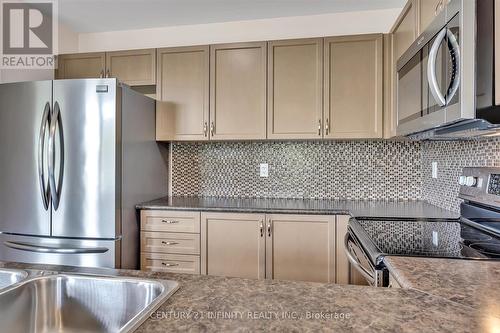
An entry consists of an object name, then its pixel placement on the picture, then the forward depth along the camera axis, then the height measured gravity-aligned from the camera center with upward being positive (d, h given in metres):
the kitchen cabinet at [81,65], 2.67 +0.85
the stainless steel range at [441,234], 1.05 -0.30
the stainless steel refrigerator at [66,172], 2.07 -0.07
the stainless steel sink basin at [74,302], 0.81 -0.38
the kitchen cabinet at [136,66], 2.60 +0.82
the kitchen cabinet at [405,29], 1.73 +0.85
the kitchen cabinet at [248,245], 2.11 -0.58
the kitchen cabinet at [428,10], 1.39 +0.75
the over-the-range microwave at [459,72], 0.96 +0.33
